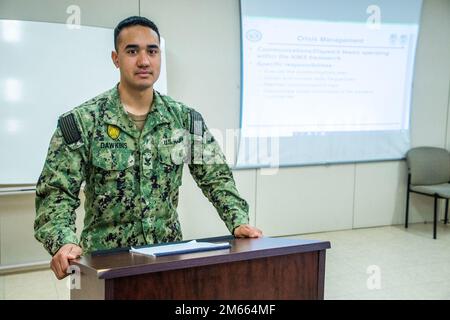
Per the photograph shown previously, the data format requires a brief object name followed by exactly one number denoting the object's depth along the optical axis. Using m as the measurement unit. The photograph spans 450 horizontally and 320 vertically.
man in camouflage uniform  1.59
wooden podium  1.15
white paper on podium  1.29
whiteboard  3.42
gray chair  5.02
